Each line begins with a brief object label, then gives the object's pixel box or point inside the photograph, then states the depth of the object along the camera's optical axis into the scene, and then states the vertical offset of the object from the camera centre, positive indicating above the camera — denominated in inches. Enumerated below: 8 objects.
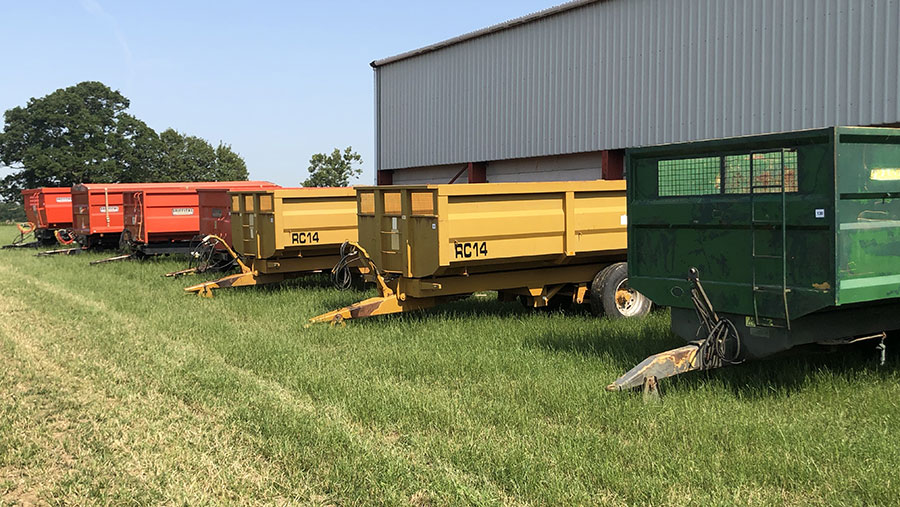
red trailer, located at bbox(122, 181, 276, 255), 779.4 -5.0
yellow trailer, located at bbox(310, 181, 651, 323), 381.4 -18.2
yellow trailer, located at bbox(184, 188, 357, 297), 526.0 -13.7
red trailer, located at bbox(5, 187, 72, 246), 1095.6 +5.6
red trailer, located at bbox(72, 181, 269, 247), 904.9 +6.3
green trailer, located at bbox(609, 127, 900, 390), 234.5 -12.2
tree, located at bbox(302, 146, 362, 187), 2405.3 +116.6
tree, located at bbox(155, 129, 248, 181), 2755.9 +169.1
